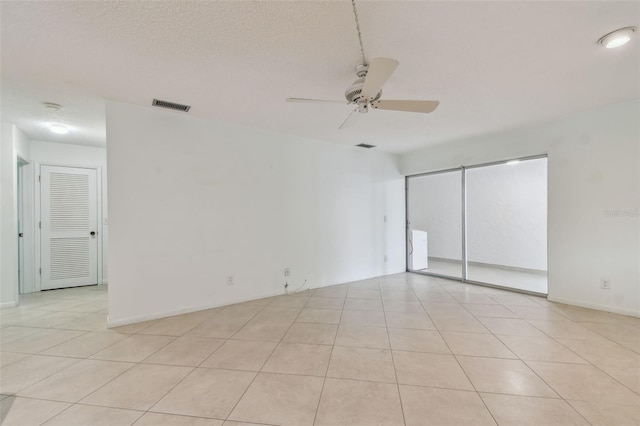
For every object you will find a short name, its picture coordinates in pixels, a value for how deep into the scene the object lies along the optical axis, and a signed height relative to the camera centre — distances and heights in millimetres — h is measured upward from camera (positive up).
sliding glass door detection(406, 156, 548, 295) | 5391 -315
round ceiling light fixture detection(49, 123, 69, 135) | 3695 +1173
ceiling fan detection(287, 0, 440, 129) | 1838 +892
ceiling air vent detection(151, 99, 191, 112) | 3107 +1269
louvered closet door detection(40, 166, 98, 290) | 4664 -248
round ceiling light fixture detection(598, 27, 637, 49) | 1905 +1261
